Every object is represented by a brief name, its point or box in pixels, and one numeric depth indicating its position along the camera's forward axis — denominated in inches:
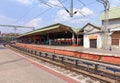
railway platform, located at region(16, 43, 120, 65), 268.4
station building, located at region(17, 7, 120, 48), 620.4
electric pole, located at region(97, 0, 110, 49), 467.5
